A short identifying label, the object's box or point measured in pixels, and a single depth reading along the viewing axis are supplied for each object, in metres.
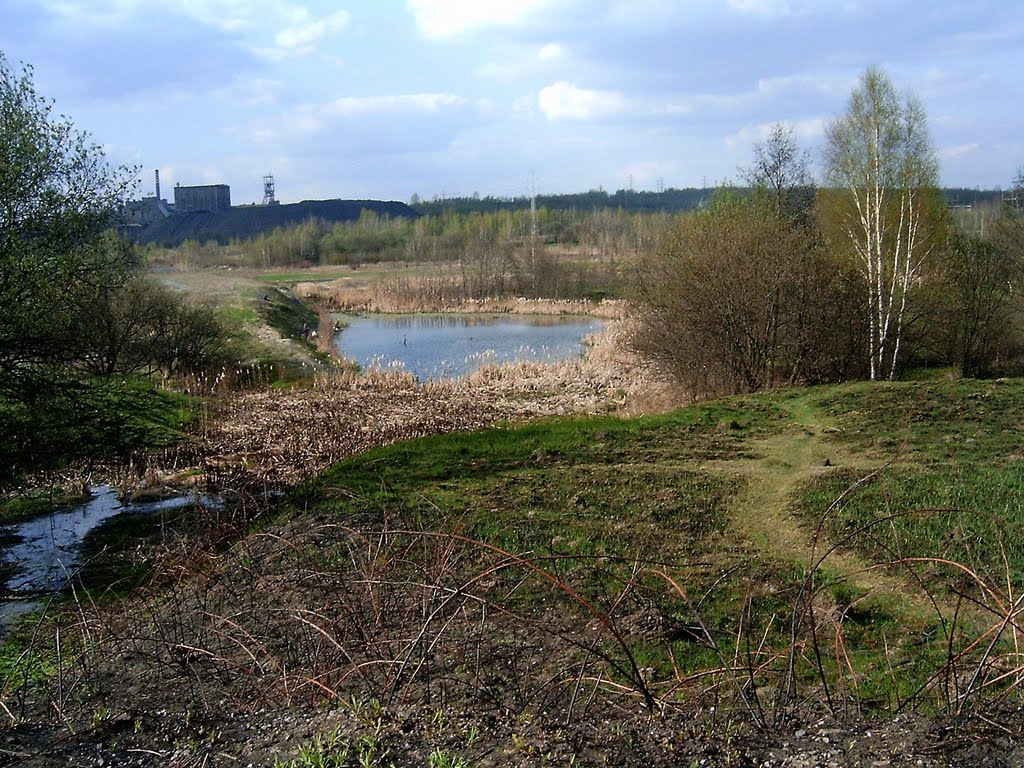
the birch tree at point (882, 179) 22.20
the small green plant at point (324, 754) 4.29
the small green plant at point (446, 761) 4.18
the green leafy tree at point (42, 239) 12.79
